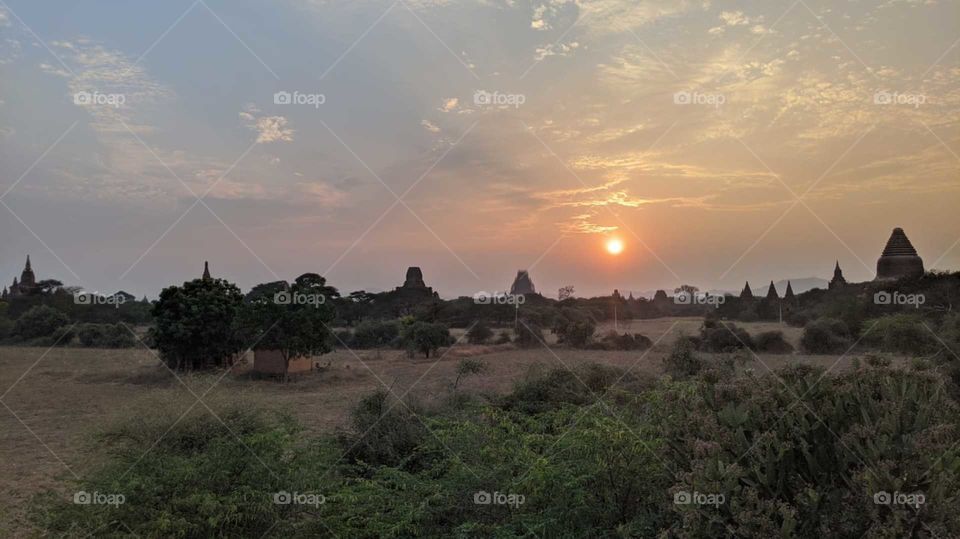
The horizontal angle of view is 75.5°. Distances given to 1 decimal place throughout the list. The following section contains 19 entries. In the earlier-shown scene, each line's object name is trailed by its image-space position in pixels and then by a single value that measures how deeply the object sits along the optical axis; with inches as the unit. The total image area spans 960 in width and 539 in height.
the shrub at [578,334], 1620.3
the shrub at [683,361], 837.8
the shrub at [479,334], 1781.5
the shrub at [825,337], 1335.0
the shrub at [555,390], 631.8
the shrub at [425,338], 1459.2
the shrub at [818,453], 177.9
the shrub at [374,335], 1804.9
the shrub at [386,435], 476.1
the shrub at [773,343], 1385.3
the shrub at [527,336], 1648.6
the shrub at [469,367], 953.3
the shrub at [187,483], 285.7
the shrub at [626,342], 1571.7
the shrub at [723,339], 1390.3
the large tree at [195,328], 1189.1
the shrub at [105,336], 1829.5
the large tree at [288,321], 1135.0
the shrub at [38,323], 2010.3
